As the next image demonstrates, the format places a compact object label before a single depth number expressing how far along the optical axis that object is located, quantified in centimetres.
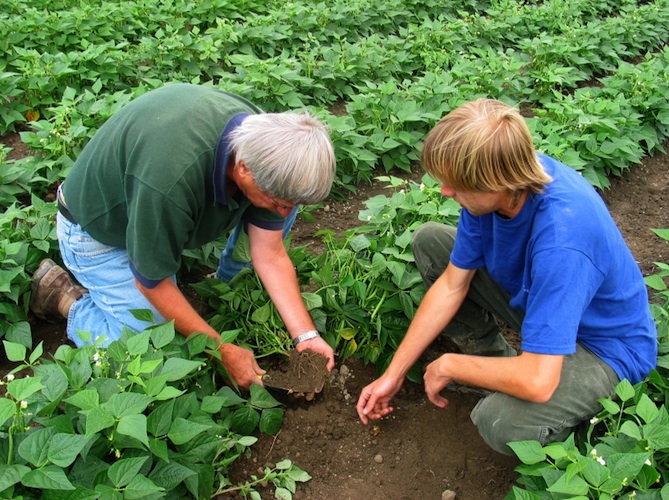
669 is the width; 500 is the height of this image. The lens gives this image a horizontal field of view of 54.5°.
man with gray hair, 205
